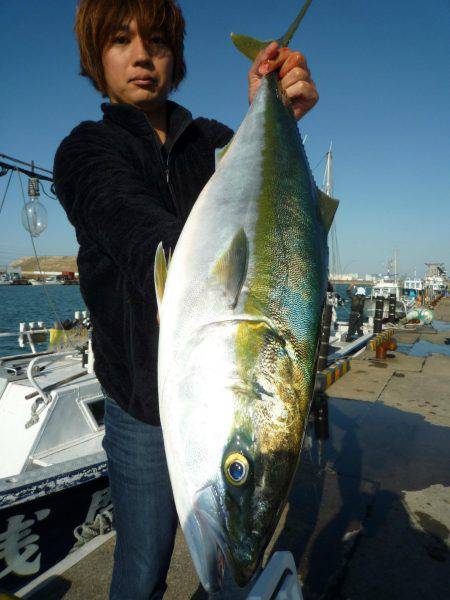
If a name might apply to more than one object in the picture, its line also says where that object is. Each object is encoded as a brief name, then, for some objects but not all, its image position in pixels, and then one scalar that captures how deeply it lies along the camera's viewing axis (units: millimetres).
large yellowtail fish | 969
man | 1445
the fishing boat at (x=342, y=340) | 12329
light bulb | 5659
